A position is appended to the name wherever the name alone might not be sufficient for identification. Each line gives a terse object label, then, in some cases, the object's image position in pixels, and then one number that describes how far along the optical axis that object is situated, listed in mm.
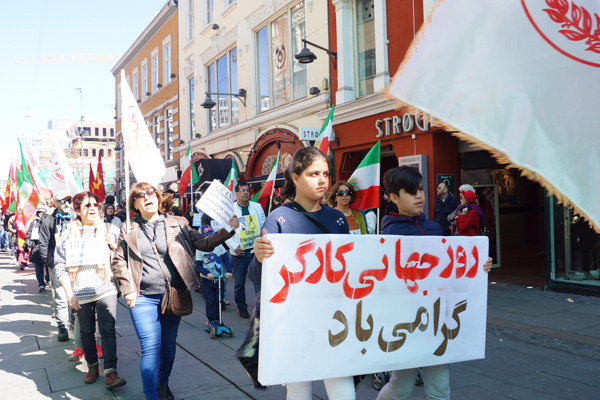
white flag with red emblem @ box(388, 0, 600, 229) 1534
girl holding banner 2766
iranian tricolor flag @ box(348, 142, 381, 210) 5734
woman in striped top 4711
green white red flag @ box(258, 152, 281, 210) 7739
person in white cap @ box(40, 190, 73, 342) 6383
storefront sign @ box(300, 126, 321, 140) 12906
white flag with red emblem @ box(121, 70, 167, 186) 4348
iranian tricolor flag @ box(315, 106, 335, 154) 6133
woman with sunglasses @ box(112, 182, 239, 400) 3818
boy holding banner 3062
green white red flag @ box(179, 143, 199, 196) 11369
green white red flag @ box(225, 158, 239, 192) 8500
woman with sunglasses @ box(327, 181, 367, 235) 5477
